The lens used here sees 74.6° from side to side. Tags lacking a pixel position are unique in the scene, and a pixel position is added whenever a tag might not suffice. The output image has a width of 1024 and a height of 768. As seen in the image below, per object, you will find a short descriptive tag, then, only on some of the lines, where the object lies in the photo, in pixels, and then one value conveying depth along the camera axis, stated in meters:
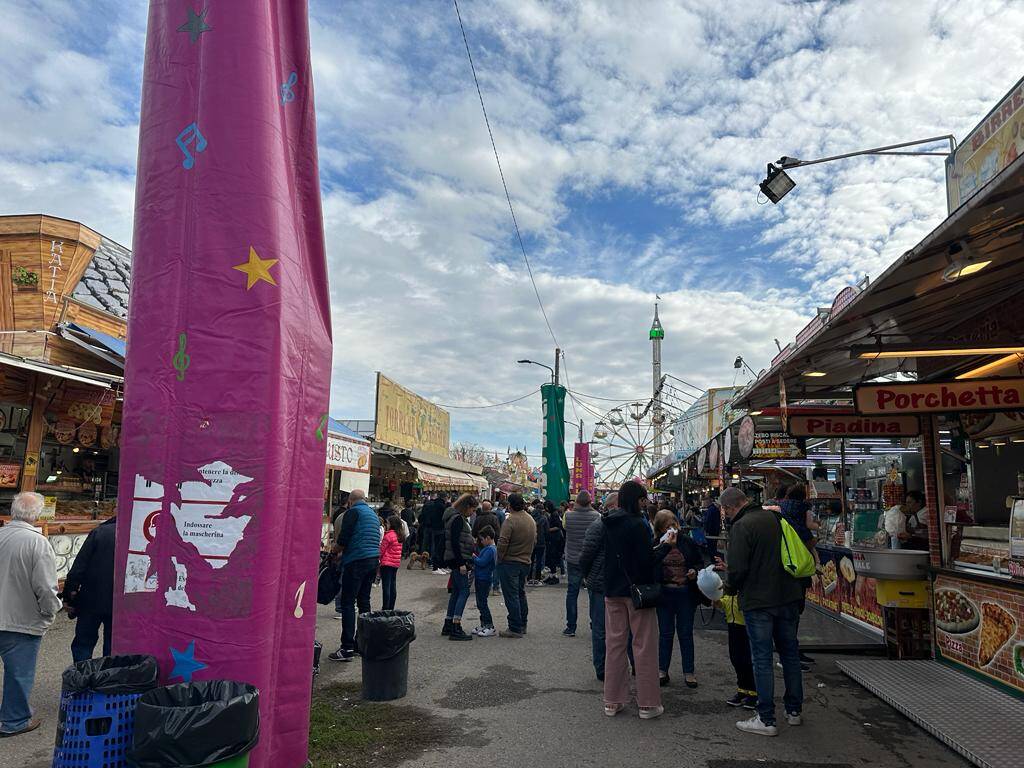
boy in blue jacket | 8.92
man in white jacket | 4.95
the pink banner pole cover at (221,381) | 3.78
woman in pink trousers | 5.62
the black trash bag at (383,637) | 5.95
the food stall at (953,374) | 4.41
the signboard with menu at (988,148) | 7.79
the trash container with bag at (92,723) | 3.07
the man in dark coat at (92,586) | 5.42
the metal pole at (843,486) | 9.95
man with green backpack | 5.21
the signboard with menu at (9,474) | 9.83
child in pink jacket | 9.35
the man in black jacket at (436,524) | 15.23
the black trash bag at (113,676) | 3.23
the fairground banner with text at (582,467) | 39.59
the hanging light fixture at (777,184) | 10.09
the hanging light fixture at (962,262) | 4.16
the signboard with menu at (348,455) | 14.23
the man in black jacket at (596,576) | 6.54
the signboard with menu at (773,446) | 12.58
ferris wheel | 50.28
